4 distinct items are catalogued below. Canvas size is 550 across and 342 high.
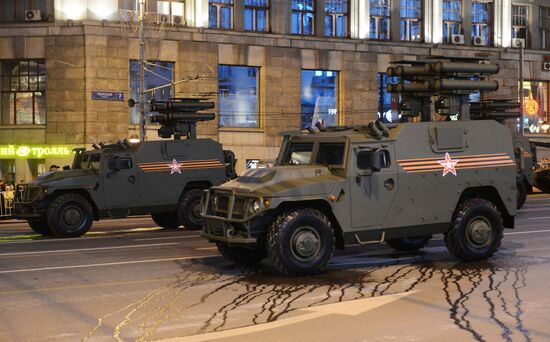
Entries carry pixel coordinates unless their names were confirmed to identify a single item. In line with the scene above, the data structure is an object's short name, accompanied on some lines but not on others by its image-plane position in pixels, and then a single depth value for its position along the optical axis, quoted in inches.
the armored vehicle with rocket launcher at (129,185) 813.9
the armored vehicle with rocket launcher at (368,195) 491.8
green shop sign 1565.0
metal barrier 1186.0
